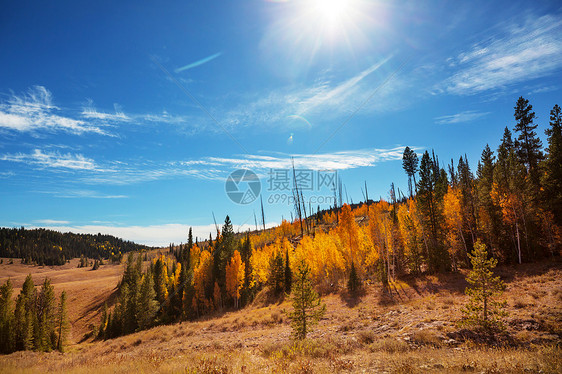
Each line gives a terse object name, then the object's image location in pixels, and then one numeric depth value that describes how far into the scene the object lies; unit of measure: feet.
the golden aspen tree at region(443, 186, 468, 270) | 120.98
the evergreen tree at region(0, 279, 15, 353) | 127.95
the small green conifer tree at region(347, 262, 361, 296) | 131.54
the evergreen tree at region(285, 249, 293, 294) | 170.60
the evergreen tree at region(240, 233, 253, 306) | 178.70
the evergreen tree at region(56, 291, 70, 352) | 158.23
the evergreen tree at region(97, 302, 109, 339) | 182.21
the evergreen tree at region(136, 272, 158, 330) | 169.78
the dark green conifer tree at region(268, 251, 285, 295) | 174.57
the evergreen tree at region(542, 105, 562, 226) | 101.86
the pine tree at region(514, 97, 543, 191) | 120.47
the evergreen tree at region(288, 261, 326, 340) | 61.46
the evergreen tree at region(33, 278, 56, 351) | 142.31
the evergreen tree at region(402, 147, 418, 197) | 215.47
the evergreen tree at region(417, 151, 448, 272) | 120.57
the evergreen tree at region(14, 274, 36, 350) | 132.67
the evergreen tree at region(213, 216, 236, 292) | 188.85
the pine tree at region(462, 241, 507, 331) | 48.42
